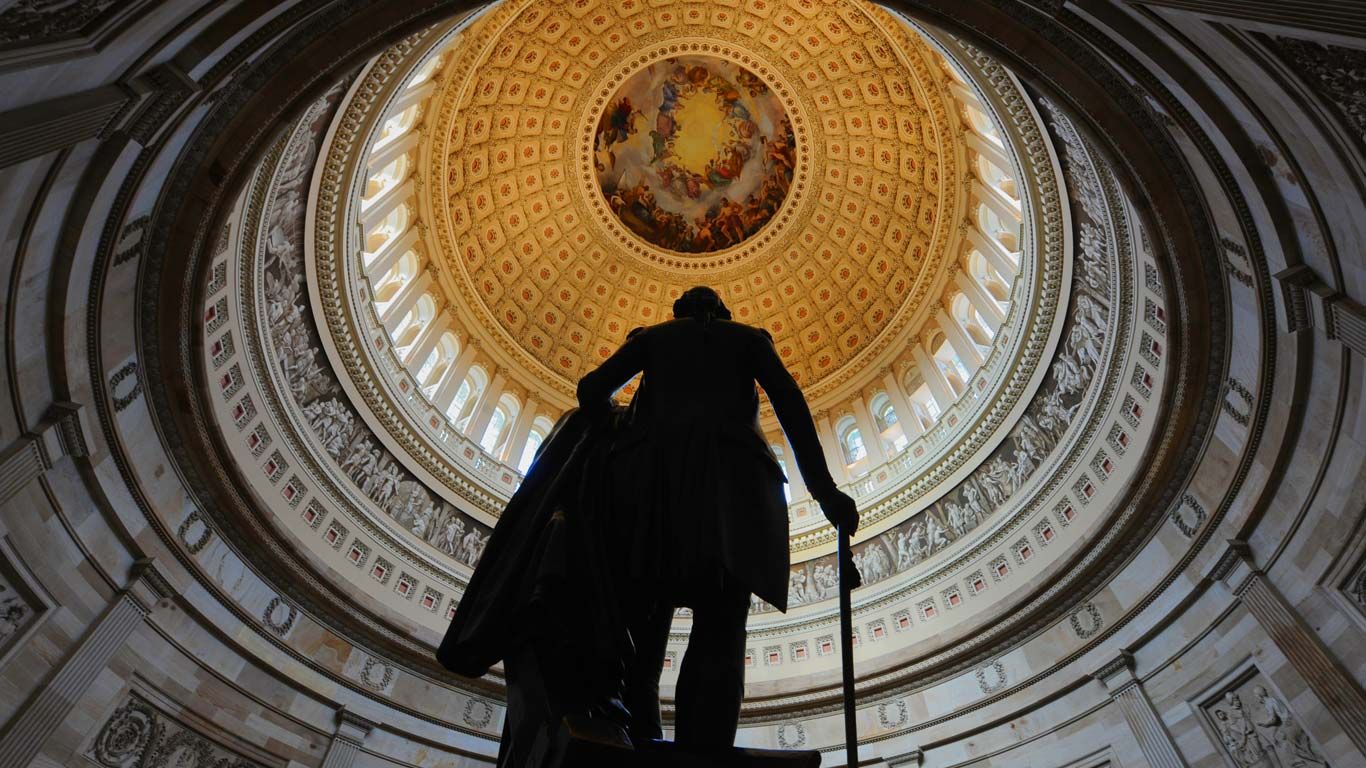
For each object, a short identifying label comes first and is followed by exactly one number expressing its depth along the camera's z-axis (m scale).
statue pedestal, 2.51
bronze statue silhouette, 3.00
